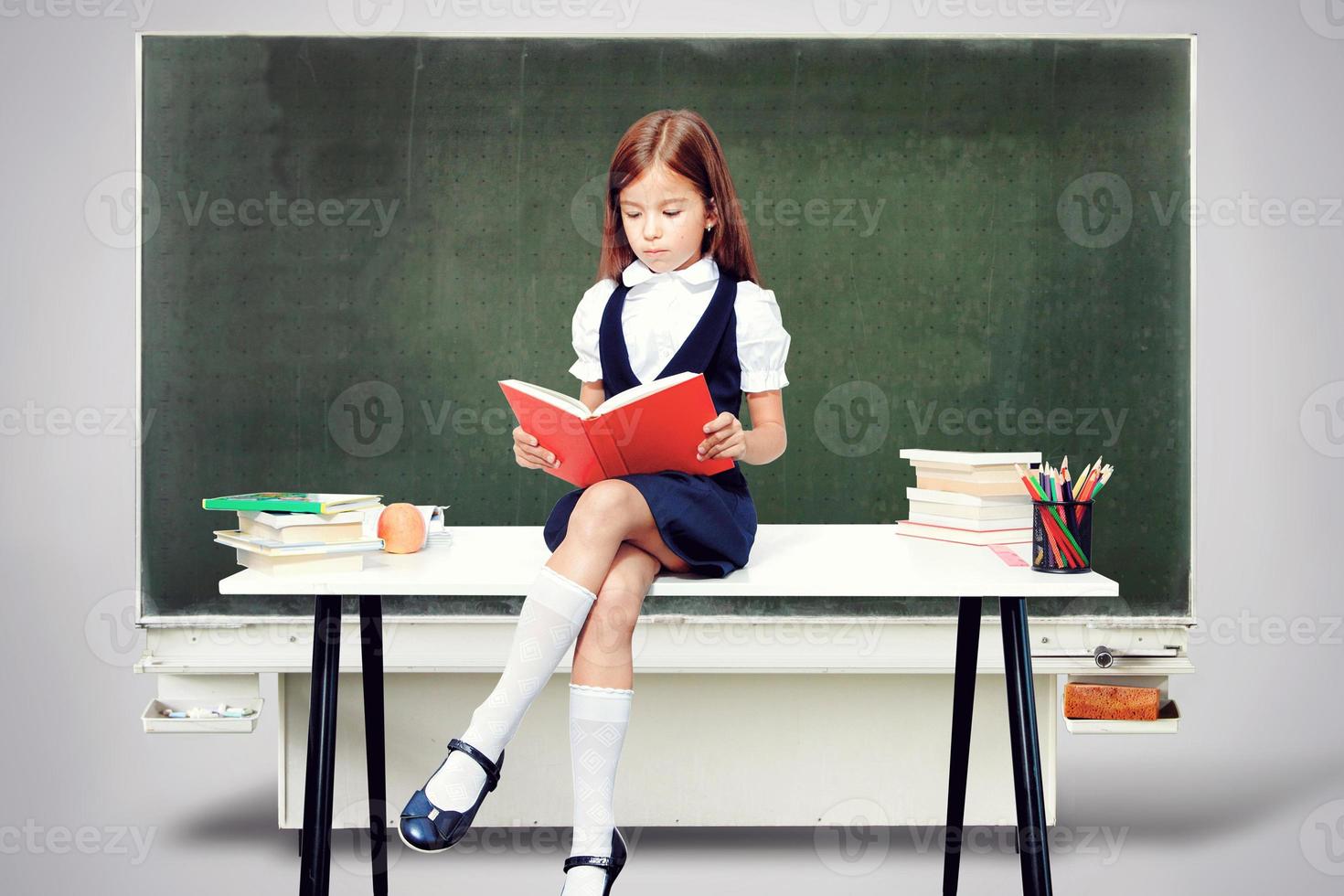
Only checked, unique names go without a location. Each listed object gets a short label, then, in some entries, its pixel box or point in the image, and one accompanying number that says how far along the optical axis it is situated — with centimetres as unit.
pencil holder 203
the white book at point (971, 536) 239
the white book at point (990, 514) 239
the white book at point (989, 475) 241
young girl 190
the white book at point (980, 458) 242
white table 192
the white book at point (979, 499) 239
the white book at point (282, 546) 201
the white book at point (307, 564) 201
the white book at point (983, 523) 240
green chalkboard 294
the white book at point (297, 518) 203
